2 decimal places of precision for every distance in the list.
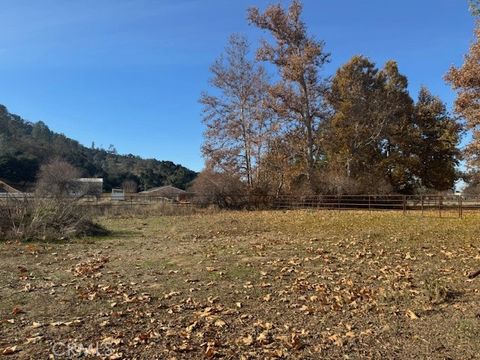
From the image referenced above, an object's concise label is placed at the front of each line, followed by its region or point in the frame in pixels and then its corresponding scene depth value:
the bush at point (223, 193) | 34.09
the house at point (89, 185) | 69.97
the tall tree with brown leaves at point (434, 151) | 38.44
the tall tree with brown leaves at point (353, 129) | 34.12
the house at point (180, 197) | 36.91
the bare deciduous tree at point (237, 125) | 35.19
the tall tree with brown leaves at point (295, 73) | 31.75
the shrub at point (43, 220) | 15.52
